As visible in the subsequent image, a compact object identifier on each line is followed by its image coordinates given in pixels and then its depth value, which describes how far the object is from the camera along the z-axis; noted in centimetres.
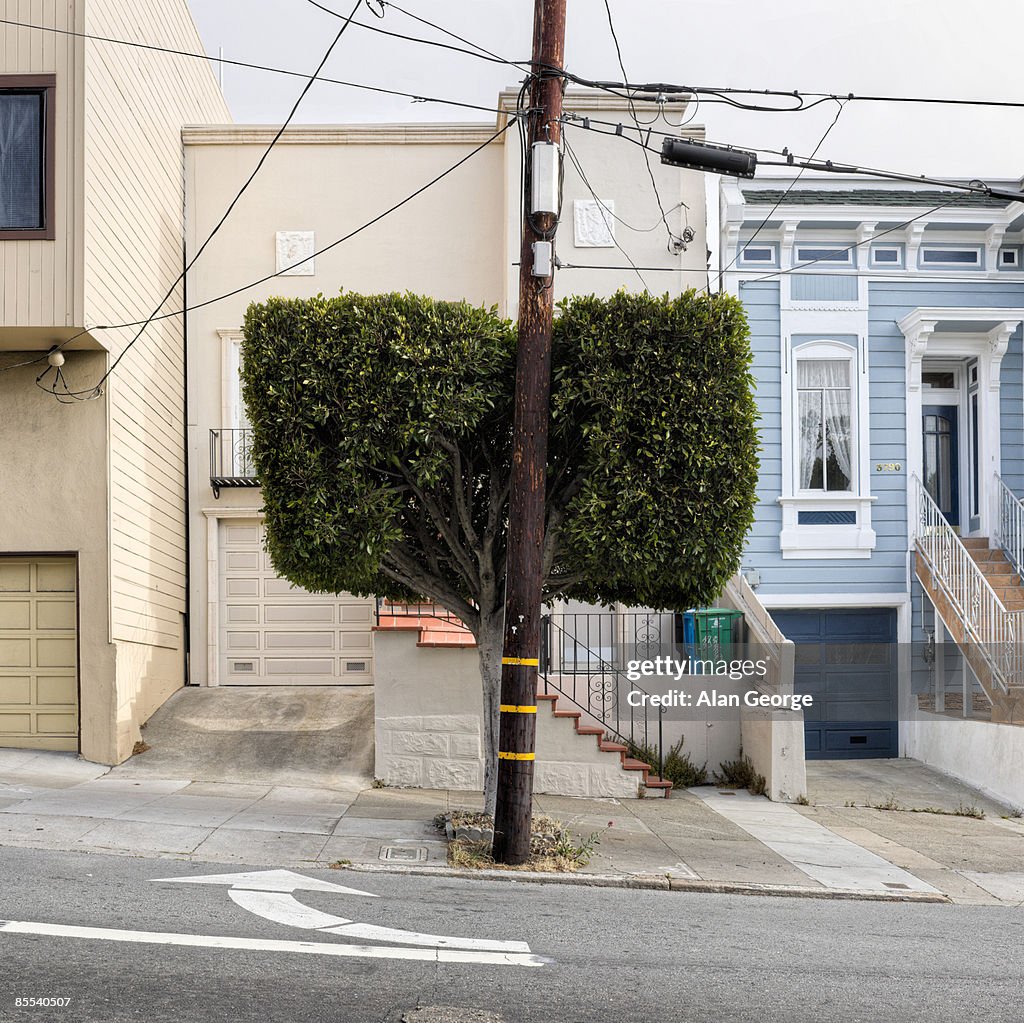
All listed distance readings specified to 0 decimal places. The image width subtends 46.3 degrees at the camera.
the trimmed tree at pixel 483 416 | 937
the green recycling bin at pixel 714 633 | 1452
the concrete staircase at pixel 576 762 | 1298
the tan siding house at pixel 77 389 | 1230
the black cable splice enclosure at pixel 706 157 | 969
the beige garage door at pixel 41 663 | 1324
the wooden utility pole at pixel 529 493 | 921
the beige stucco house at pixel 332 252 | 1611
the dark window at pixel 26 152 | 1234
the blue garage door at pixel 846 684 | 1620
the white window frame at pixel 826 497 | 1630
